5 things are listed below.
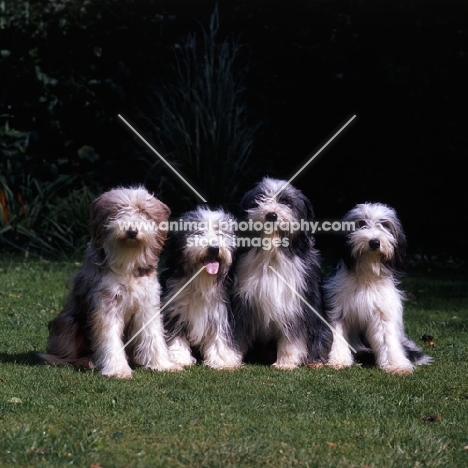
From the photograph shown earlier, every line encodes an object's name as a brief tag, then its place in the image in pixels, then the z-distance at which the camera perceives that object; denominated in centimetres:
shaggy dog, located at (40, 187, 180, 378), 646
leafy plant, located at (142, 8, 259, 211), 1197
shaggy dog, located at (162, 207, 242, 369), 676
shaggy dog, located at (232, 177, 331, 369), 680
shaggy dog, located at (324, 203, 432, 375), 691
